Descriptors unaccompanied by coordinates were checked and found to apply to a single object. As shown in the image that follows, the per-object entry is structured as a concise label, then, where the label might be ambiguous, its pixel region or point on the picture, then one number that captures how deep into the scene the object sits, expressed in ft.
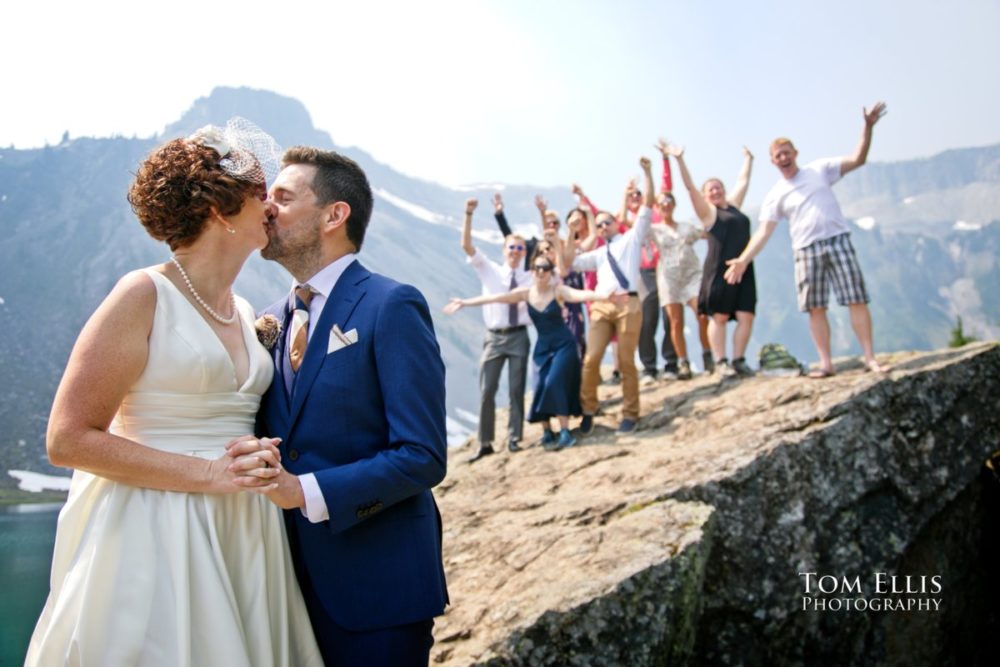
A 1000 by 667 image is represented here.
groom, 7.13
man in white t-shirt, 25.26
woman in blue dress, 27.04
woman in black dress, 29.27
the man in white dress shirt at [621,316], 27.22
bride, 6.44
